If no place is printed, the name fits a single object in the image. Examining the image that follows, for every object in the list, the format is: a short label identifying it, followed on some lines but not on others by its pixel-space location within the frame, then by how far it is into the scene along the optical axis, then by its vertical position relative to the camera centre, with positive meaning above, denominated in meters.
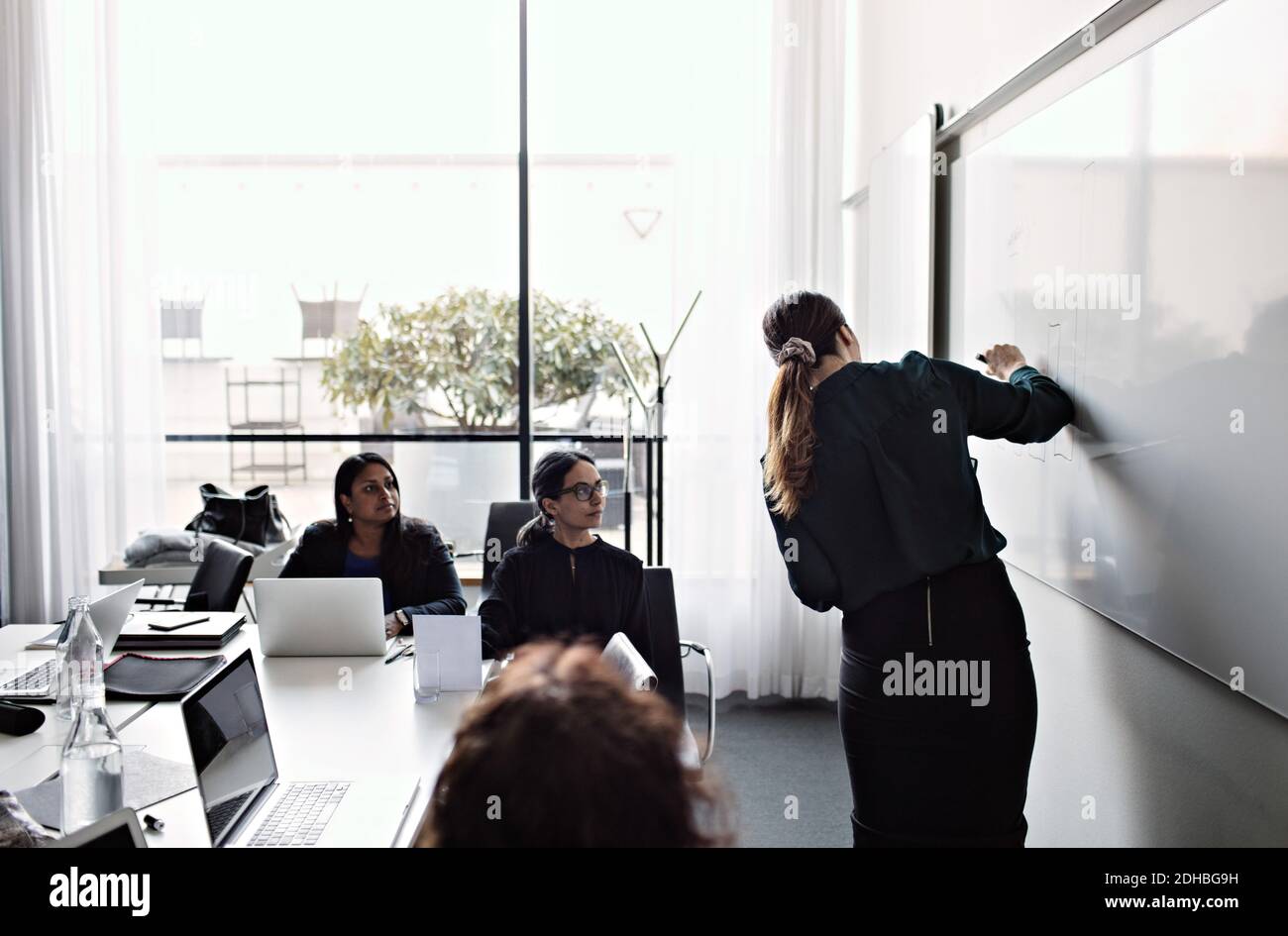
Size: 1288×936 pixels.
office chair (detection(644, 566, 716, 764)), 2.89 -0.62
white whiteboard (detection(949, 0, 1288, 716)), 1.46 +0.14
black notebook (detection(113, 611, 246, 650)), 2.96 -0.62
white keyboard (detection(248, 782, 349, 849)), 1.79 -0.70
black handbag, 4.62 -0.45
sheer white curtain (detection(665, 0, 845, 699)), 4.67 +0.58
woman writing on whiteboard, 2.10 -0.30
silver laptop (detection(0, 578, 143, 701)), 2.54 -0.58
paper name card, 2.51 -0.56
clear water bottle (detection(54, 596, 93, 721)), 2.28 -0.59
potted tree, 5.07 +0.18
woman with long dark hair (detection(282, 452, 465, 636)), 3.36 -0.42
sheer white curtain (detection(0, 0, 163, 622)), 4.77 +0.47
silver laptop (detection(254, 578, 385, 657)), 2.81 -0.54
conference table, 2.02 -0.68
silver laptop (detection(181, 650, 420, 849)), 1.76 -0.69
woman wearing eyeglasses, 3.00 -0.46
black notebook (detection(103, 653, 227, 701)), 2.56 -0.66
